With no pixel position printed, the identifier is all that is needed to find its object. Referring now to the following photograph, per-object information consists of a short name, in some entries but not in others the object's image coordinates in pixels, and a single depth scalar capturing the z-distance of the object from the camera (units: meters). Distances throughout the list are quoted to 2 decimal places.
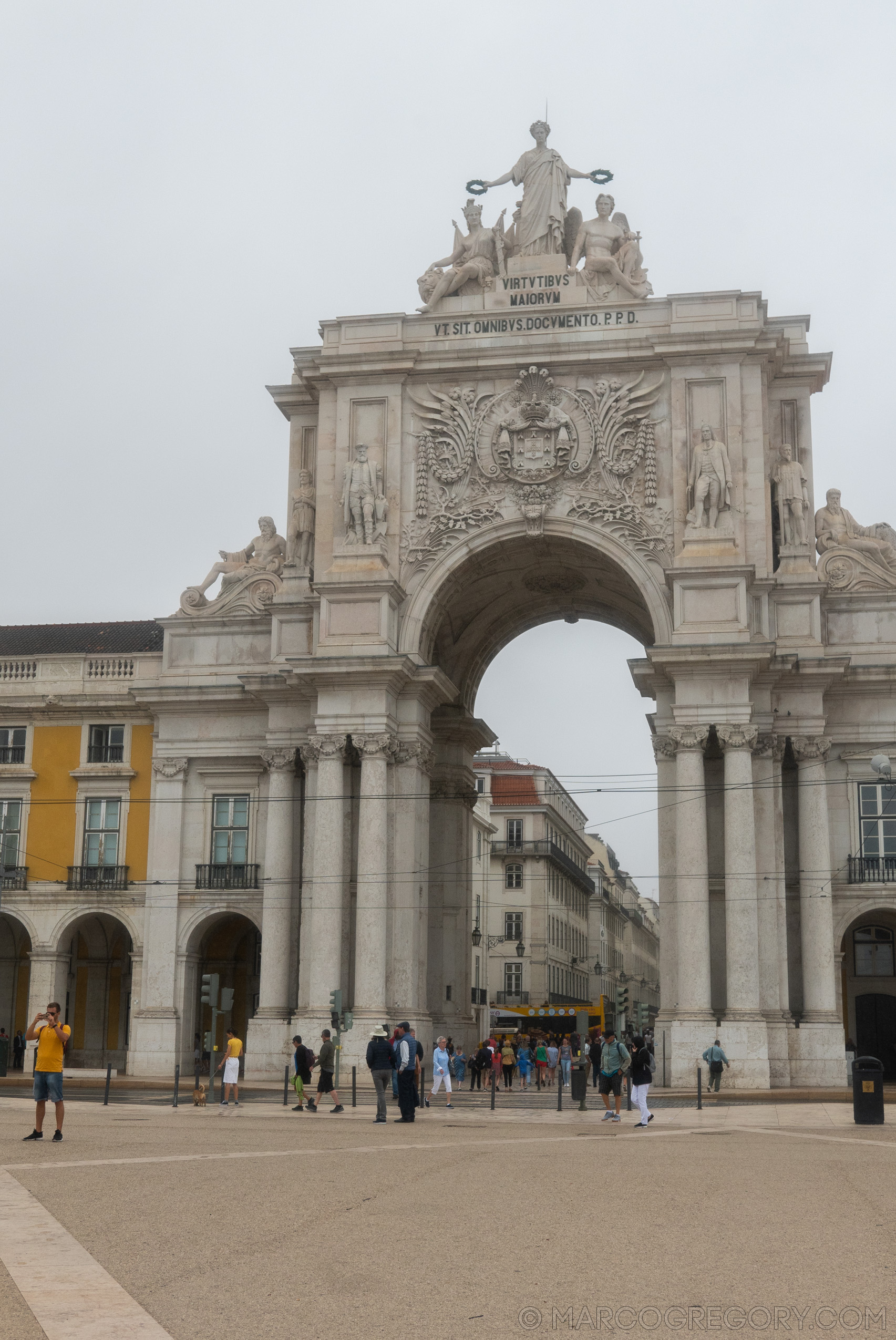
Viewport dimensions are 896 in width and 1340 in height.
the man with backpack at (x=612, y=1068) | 29.36
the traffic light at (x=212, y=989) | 33.09
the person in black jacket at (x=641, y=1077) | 27.23
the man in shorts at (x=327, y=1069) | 30.89
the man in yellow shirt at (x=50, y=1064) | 21.00
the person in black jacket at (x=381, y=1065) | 27.89
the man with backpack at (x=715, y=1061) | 36.75
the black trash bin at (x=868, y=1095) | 26.98
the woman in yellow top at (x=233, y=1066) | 30.28
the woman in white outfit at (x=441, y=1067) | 33.19
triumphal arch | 40.75
